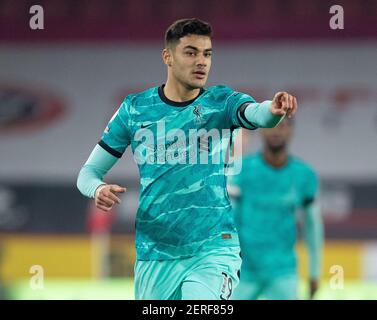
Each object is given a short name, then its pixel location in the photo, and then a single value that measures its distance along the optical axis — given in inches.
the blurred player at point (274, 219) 644.1
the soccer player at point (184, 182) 421.4
